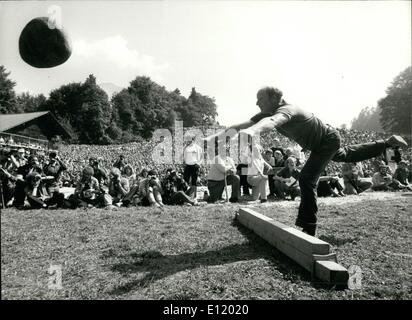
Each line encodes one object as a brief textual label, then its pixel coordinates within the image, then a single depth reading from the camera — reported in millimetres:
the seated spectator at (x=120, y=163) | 11344
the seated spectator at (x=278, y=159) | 9797
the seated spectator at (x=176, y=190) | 8188
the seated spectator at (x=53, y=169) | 9109
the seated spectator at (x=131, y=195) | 8094
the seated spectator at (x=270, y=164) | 9562
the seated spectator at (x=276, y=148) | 10138
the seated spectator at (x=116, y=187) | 8836
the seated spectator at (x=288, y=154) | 9630
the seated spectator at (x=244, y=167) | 9610
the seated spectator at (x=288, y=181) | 8805
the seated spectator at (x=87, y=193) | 7684
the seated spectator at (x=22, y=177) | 6954
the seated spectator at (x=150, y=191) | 8055
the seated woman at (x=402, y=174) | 10953
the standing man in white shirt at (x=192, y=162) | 9391
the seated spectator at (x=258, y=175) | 8641
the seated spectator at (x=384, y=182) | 10688
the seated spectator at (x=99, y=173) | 9922
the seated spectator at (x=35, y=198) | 7129
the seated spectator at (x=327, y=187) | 9227
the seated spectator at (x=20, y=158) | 8562
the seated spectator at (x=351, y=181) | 9828
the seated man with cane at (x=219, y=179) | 8727
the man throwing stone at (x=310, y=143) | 3689
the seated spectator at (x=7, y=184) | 7090
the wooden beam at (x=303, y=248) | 2616
